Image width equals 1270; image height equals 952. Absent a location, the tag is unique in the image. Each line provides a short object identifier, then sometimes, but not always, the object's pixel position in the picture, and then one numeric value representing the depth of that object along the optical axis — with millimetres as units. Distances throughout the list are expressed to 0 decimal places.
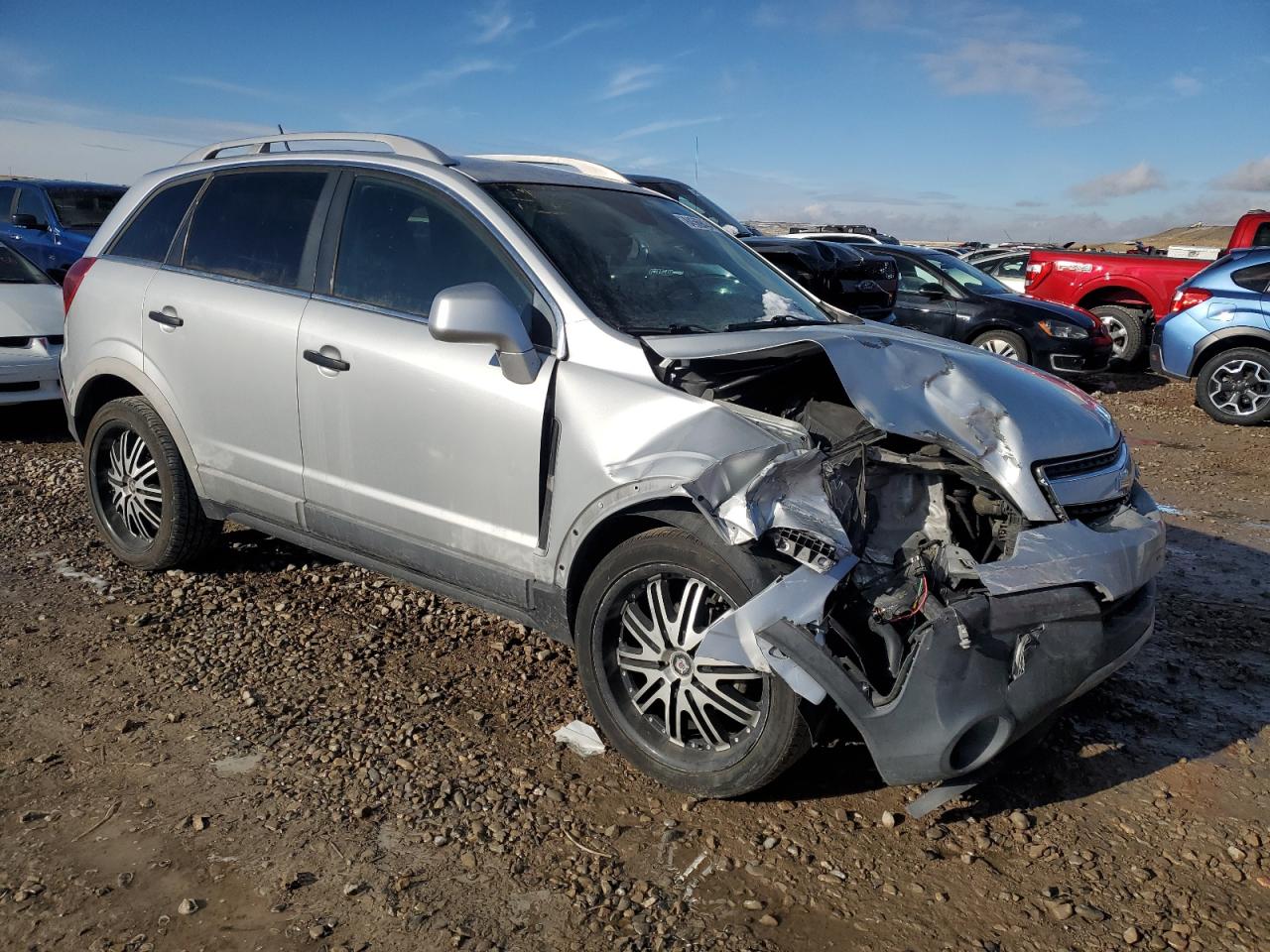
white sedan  7738
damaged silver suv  2758
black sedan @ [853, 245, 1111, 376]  11328
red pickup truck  13359
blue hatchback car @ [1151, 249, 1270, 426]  10117
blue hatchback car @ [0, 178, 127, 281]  12086
